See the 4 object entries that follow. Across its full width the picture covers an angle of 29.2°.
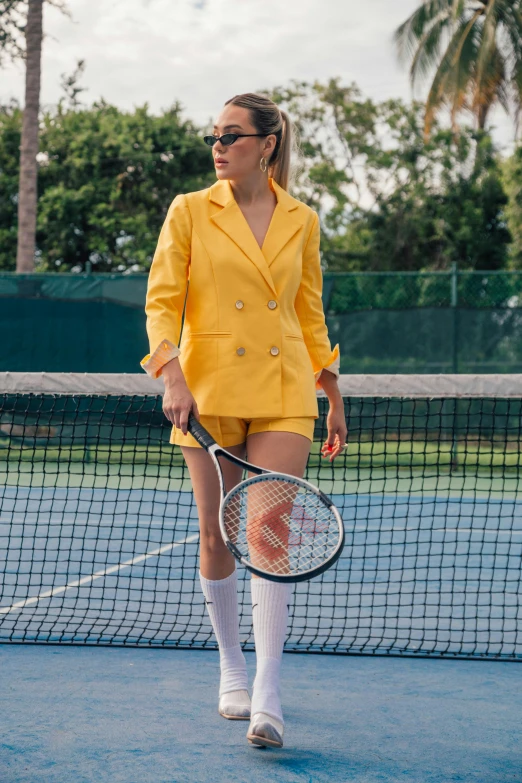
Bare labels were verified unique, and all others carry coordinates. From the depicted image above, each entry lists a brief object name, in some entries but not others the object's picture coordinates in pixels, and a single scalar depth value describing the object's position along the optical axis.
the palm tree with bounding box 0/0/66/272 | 15.01
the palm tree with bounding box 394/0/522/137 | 23.80
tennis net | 4.17
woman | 2.93
